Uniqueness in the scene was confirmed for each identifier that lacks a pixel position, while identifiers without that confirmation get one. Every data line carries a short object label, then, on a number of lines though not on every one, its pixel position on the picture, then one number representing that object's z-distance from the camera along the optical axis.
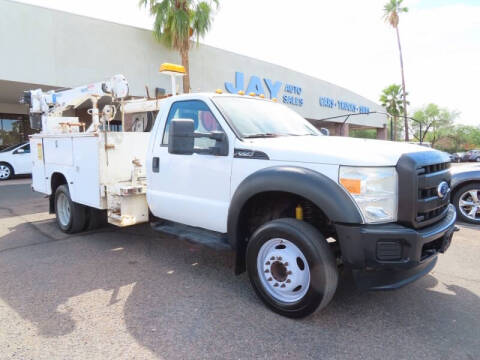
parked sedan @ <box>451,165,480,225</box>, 6.43
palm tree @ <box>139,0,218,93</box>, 13.91
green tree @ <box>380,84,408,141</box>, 39.78
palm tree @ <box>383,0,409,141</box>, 32.75
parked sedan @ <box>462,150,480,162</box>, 39.12
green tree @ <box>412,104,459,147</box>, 62.09
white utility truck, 2.72
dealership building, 12.13
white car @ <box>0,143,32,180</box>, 14.43
